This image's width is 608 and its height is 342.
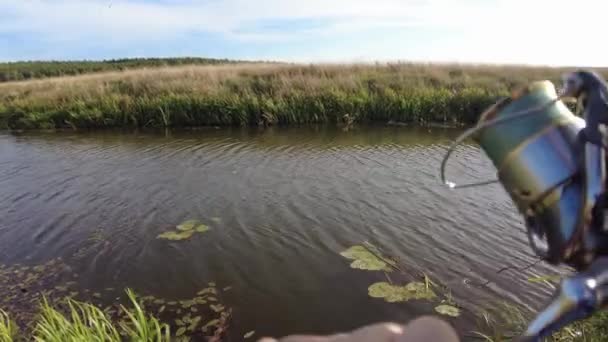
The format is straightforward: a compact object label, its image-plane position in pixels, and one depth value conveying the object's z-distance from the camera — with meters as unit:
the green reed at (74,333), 3.08
